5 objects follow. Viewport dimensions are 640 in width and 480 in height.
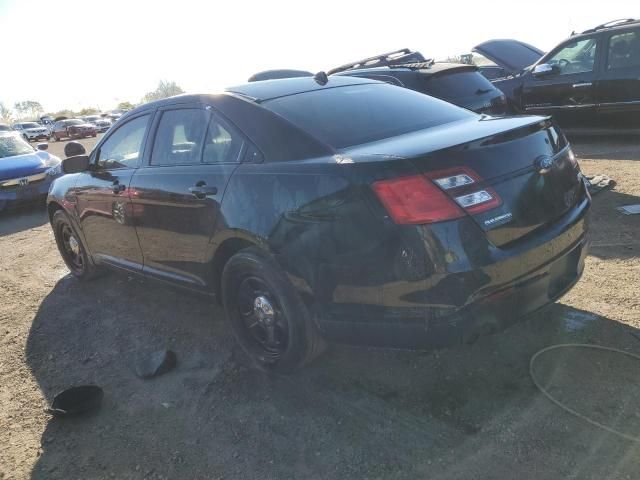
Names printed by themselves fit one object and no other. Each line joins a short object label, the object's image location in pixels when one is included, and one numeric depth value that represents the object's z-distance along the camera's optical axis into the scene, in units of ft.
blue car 29.32
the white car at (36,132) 128.37
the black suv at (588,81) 24.49
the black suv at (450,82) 21.04
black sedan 7.64
